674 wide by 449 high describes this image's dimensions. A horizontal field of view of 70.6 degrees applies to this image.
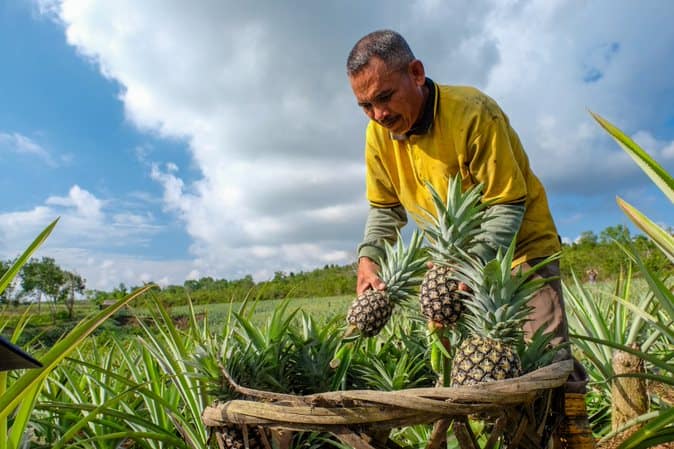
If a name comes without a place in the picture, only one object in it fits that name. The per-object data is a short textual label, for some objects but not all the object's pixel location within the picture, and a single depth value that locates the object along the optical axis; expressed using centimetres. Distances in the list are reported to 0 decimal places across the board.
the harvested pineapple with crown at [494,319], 112
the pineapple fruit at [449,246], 127
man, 163
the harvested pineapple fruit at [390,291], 147
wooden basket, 97
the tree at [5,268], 2162
